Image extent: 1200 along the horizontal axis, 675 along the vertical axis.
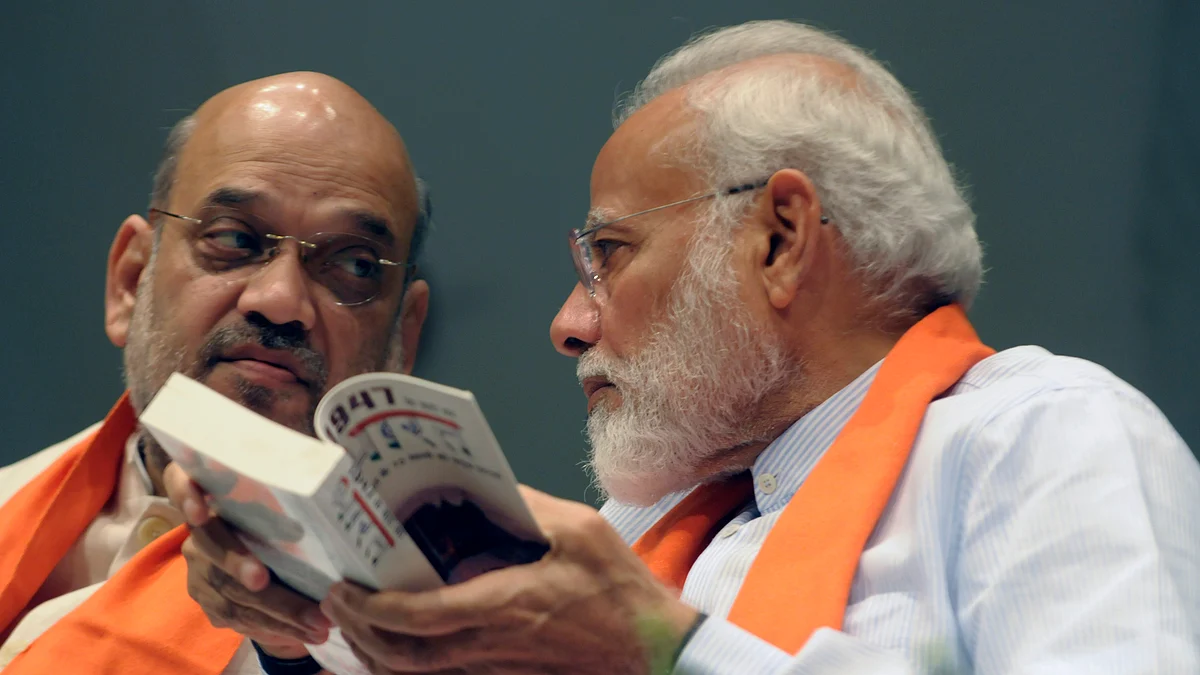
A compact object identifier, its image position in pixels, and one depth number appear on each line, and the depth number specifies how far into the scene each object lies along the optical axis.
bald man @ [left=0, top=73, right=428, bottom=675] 2.84
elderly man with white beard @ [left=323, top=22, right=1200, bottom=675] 2.61
